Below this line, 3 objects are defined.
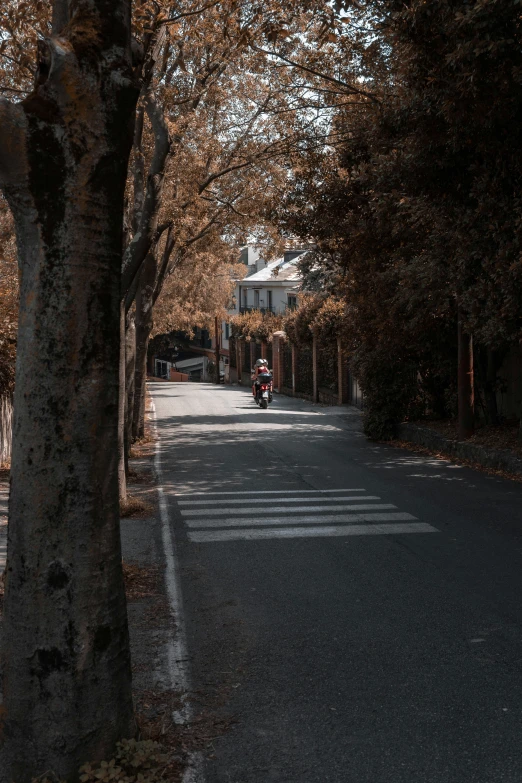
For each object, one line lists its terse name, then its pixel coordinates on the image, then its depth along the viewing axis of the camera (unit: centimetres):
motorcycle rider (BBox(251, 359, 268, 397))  3572
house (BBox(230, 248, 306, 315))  6881
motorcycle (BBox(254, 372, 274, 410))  3472
